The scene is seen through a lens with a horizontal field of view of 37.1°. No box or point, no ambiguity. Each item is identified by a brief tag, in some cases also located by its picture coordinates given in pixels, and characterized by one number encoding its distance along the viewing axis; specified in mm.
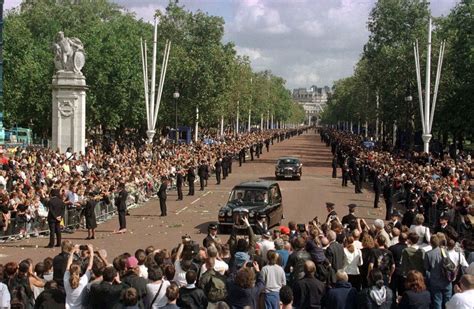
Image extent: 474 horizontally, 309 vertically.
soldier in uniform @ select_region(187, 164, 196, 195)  33781
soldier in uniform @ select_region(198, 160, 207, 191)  36500
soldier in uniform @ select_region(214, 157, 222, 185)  39500
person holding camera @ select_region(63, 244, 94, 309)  9812
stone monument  38156
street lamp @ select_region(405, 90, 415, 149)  57150
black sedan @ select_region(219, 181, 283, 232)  21906
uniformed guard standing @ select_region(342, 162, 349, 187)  39312
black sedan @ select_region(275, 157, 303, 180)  42719
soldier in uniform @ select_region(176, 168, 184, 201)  32531
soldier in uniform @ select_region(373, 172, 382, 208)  30297
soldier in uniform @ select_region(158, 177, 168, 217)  26188
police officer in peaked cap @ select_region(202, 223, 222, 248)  12770
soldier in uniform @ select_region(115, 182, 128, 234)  22766
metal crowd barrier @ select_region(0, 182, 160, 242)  20814
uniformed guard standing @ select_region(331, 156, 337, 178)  45503
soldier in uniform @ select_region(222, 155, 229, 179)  43125
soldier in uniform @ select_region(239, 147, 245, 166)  52256
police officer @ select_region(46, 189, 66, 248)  20000
